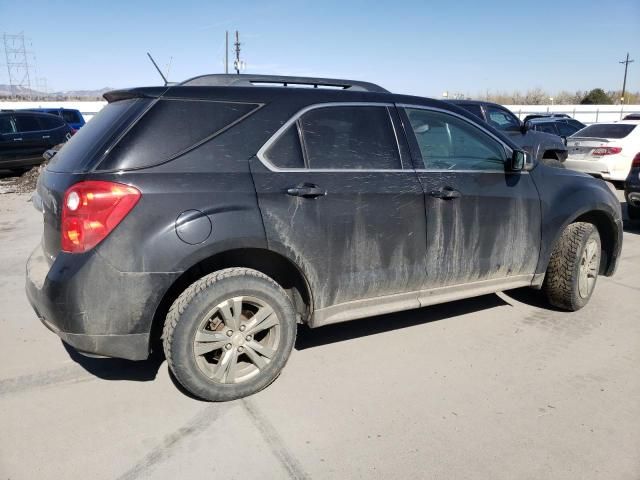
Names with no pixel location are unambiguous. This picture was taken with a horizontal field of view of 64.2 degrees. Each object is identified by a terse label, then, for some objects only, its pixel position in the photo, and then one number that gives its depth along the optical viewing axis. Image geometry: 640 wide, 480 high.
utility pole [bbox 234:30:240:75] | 46.48
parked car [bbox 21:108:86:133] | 18.52
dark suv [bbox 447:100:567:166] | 10.07
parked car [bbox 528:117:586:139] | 16.53
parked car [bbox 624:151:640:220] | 7.52
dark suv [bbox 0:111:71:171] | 13.19
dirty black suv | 2.69
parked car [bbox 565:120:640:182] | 10.95
